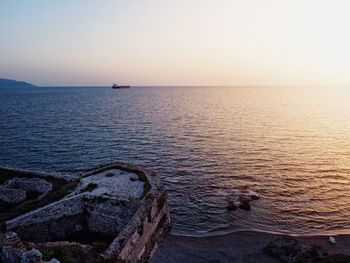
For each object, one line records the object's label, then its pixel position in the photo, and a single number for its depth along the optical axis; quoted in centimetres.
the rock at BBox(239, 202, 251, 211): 3494
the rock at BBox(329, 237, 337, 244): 2905
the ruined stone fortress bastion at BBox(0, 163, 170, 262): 2011
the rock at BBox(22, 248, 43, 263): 1627
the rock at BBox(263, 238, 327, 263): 2502
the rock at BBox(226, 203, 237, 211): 3475
